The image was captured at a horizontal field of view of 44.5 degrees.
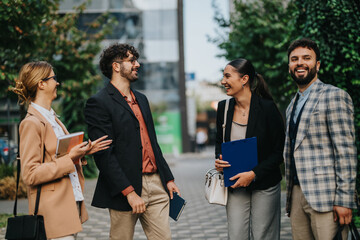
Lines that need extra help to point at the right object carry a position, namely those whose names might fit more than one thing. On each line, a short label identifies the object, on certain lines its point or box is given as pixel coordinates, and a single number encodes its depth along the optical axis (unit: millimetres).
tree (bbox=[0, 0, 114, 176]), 8023
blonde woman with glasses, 3090
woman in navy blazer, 3752
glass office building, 30500
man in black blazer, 3395
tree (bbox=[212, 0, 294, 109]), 12133
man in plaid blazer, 3113
